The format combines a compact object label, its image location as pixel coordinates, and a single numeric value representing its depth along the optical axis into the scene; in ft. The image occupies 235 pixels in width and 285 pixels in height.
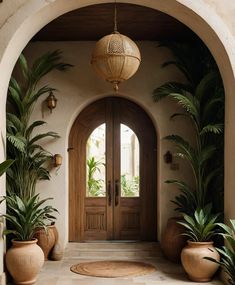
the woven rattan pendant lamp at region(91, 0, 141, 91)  12.20
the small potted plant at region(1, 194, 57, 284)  13.07
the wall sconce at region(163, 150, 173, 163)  17.12
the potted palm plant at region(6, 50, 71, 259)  15.27
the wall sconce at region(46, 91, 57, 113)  16.78
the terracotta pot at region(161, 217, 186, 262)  15.59
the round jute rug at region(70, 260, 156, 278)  14.39
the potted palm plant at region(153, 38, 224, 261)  14.47
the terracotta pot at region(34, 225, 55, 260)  15.67
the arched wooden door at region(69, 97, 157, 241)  17.97
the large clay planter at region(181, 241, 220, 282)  13.27
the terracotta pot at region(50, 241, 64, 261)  15.92
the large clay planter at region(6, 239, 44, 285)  13.05
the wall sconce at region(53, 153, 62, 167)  16.74
